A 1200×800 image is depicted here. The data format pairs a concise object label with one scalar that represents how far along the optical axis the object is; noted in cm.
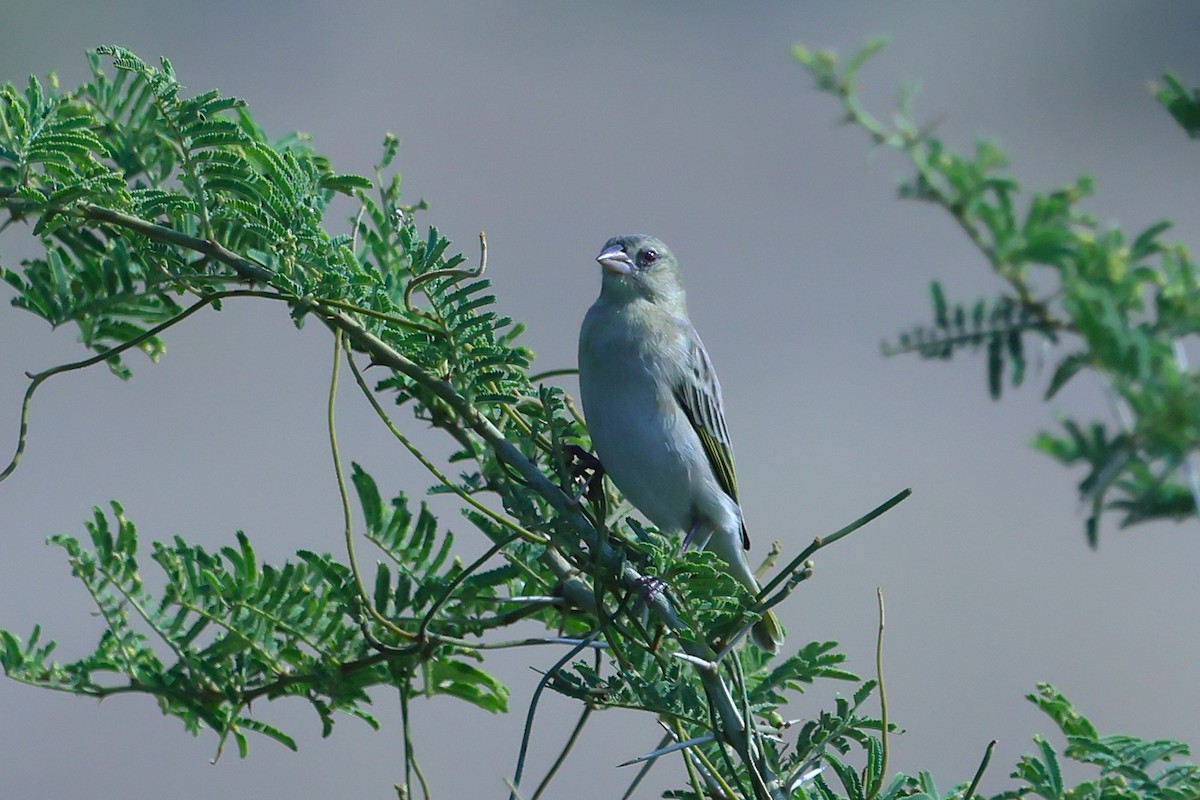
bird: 706
